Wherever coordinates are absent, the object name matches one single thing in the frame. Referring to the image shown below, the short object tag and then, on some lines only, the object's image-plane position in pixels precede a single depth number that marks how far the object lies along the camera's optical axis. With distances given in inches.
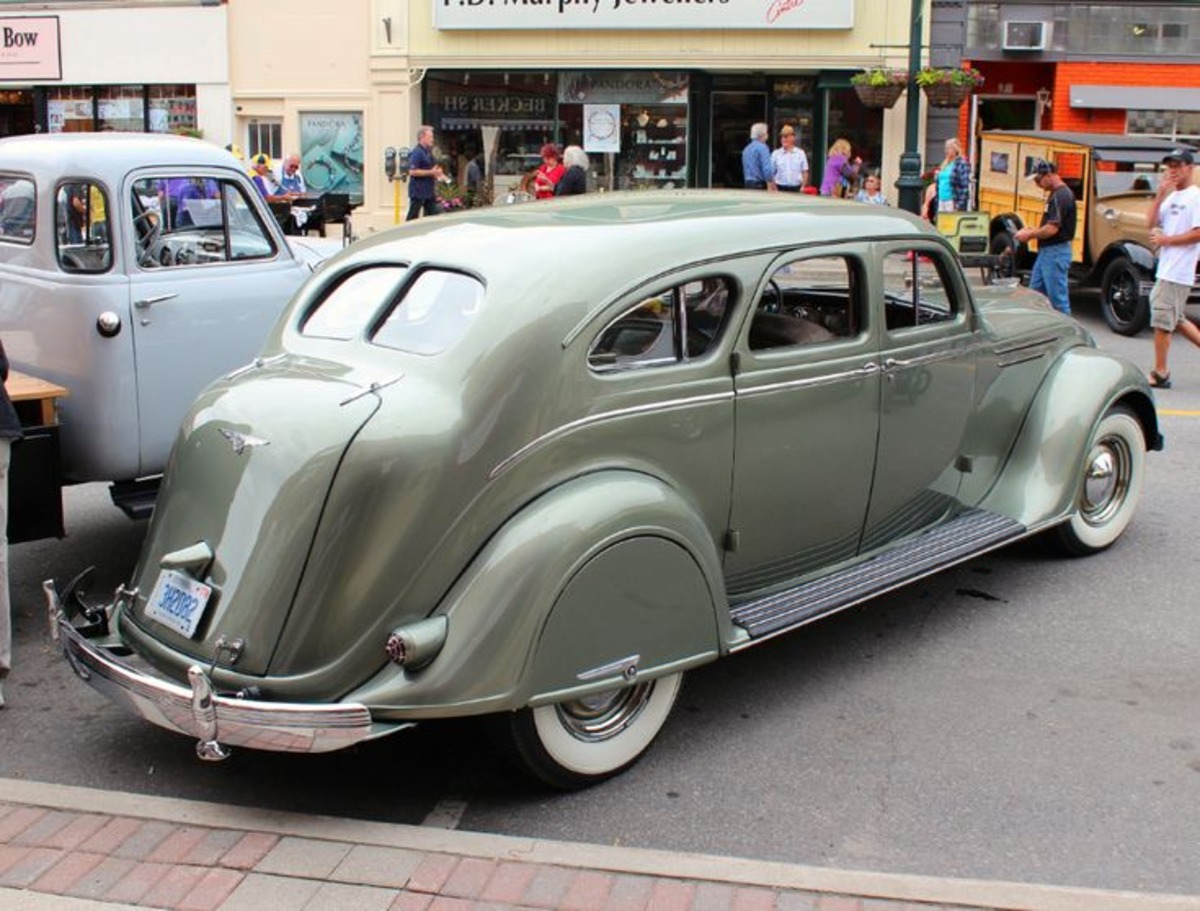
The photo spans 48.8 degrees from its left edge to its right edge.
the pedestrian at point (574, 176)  607.8
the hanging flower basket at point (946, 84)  761.0
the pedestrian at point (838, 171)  789.2
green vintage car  147.9
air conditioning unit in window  896.9
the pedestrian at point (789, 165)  732.0
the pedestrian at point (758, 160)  709.9
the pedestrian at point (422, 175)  692.1
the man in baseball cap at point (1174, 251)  400.8
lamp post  693.9
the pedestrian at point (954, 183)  653.9
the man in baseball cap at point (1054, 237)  477.7
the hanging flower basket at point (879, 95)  791.1
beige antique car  522.9
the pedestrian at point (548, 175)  639.8
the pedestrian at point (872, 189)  735.7
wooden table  206.8
